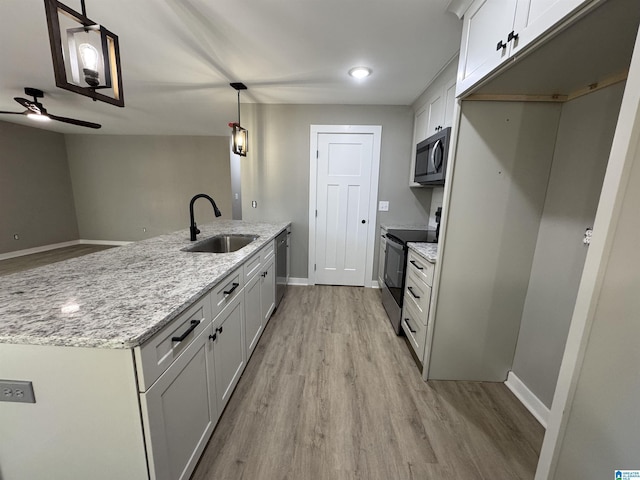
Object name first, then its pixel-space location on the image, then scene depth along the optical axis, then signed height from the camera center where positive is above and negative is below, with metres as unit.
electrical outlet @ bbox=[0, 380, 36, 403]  0.82 -0.67
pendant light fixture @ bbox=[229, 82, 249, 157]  2.68 +0.65
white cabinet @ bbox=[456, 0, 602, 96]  0.89 +0.77
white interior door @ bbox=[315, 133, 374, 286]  3.38 -0.10
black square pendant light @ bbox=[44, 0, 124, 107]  0.91 +0.56
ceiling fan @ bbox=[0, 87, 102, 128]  2.74 +0.90
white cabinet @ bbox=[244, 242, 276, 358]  1.89 -0.84
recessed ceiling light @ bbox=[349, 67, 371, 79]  2.32 +1.21
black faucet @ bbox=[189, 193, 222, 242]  2.09 -0.29
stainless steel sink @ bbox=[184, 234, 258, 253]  2.42 -0.46
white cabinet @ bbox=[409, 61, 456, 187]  2.16 +0.95
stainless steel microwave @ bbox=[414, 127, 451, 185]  2.08 +0.41
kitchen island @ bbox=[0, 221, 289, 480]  0.80 -0.62
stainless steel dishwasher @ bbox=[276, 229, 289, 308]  2.83 -0.80
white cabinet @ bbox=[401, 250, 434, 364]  1.88 -0.81
